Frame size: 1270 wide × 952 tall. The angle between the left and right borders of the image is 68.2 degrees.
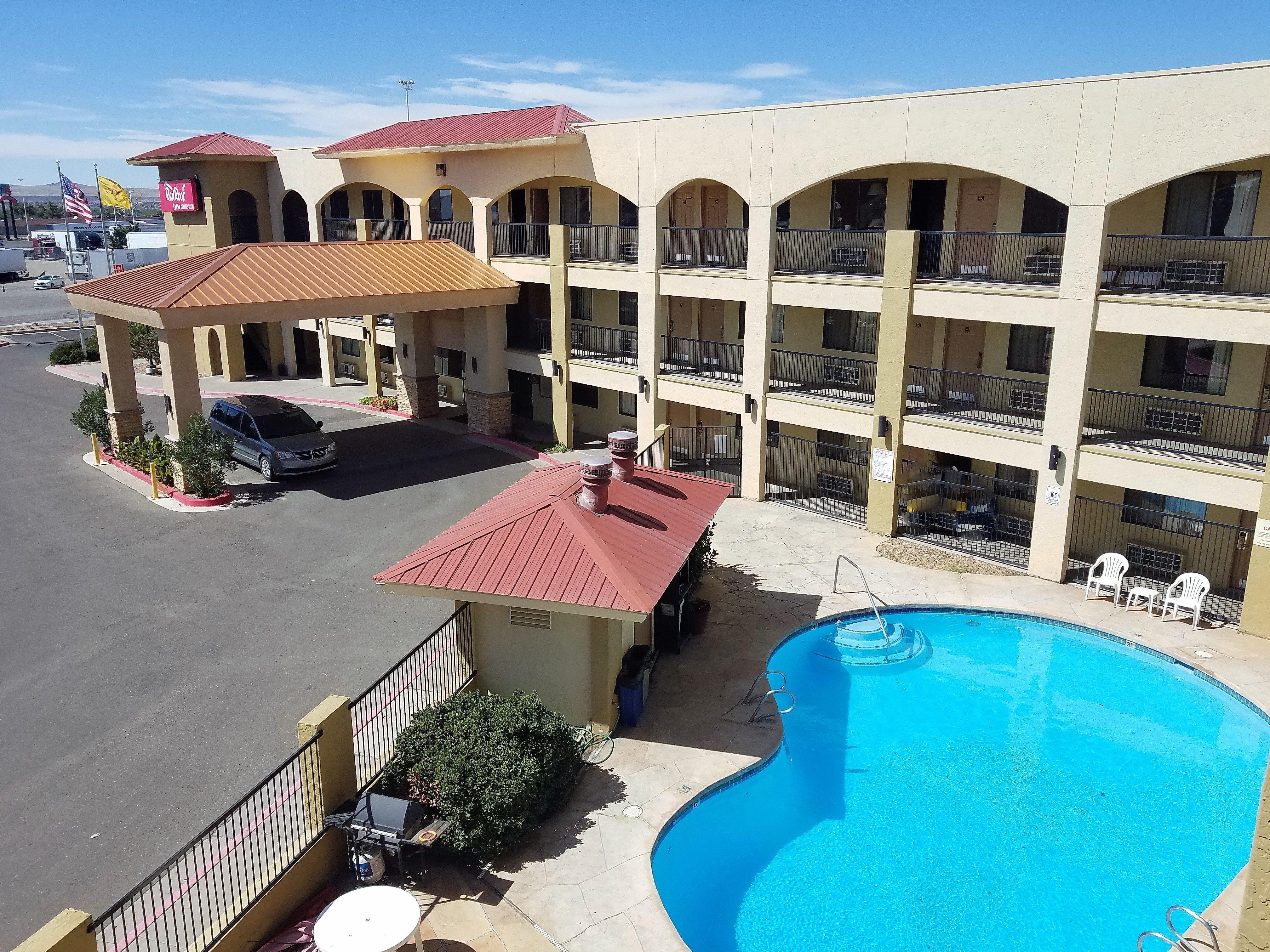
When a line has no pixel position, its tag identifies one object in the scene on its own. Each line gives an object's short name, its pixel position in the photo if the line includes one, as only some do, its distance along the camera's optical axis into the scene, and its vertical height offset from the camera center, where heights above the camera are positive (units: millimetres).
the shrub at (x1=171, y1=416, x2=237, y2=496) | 24781 -5482
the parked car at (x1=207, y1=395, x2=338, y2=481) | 27000 -5535
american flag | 48125 +2316
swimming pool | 11516 -7933
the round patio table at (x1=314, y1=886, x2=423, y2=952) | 8961 -6455
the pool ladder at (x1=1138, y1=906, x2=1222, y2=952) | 10250 -7586
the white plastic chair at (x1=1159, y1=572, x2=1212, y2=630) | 18609 -6860
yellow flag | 53750 +2869
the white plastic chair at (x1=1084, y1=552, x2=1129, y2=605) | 19781 -6774
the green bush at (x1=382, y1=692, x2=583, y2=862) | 11250 -6337
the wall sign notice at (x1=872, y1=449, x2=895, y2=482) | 23078 -5320
